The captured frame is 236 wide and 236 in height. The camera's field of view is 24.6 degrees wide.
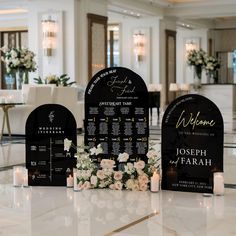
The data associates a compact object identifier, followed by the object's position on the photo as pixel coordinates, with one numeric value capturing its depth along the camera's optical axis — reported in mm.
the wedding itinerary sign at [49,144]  5492
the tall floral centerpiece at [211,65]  21141
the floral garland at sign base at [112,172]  5238
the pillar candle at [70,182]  5426
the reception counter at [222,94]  21141
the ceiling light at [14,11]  19402
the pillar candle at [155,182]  5133
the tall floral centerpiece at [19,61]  13328
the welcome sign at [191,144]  5023
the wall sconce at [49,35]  14859
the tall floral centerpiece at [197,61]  20972
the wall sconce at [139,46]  19719
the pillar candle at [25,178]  5548
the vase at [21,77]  13641
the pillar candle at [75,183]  5266
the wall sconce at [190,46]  22906
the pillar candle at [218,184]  4961
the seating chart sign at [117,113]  5340
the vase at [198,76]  21344
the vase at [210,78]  22531
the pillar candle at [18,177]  5540
